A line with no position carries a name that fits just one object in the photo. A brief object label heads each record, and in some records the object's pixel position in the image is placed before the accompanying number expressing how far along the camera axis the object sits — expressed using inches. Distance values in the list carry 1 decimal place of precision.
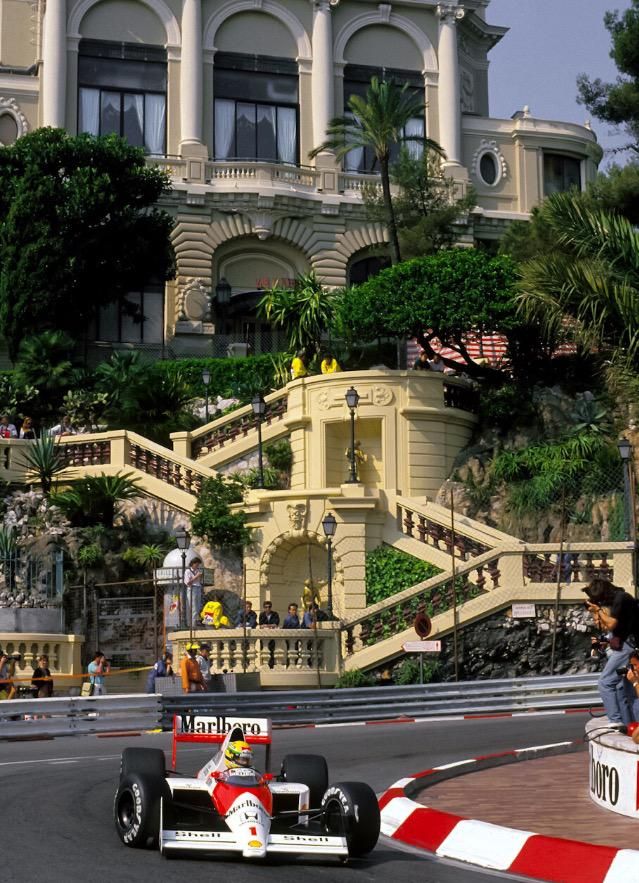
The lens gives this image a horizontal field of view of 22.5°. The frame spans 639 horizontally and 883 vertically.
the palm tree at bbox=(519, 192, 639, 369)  1013.2
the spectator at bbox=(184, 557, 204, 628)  1348.4
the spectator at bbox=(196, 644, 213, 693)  1120.3
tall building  2329.0
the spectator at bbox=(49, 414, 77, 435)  1676.9
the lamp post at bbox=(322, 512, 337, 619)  1279.5
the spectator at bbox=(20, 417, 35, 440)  1659.9
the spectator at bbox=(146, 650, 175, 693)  1128.7
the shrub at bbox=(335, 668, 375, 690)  1232.8
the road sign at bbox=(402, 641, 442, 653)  1147.9
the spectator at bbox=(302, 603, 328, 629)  1243.2
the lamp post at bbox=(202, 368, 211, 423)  1813.1
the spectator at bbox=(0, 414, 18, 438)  1638.8
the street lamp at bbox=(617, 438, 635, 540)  1247.5
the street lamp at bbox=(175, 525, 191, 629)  1301.7
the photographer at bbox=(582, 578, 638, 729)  561.9
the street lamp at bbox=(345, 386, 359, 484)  1450.5
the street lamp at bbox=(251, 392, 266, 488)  1504.7
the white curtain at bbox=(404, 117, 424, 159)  2516.1
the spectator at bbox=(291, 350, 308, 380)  1695.4
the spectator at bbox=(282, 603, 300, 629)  1274.6
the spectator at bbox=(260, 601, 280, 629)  1300.4
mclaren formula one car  410.6
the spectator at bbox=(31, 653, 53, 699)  1129.4
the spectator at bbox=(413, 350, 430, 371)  1694.1
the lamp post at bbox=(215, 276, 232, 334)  2255.2
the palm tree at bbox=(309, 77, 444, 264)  1963.6
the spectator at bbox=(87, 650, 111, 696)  1158.5
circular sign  1170.0
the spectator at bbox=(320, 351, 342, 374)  1622.8
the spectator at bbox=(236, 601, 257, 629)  1295.5
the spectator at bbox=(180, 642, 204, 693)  1032.8
